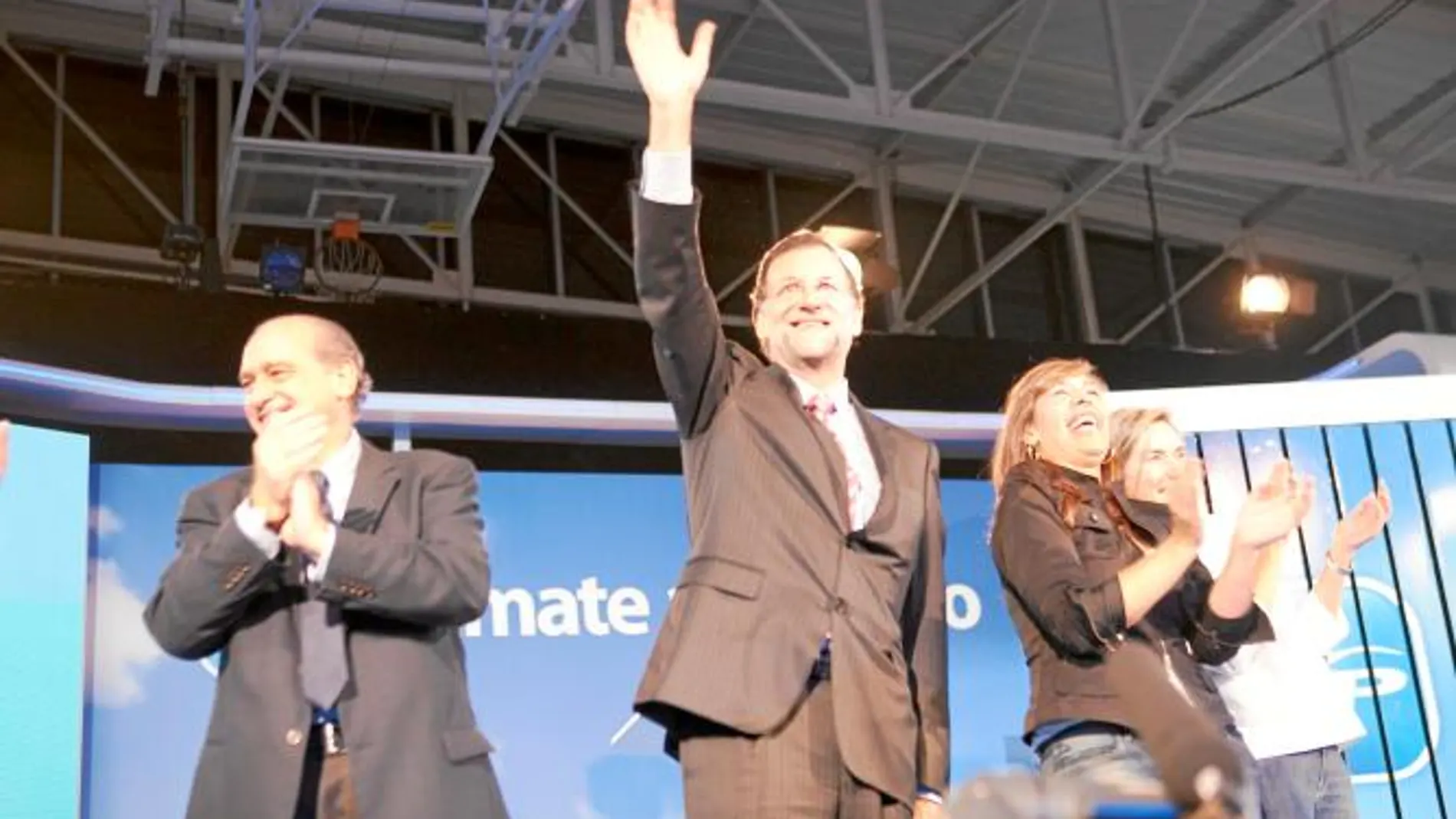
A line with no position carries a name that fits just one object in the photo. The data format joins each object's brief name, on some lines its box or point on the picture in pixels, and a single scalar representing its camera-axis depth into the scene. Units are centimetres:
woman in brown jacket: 232
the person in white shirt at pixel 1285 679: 280
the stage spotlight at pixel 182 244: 820
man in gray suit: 195
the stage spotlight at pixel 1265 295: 1004
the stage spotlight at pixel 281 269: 797
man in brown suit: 205
